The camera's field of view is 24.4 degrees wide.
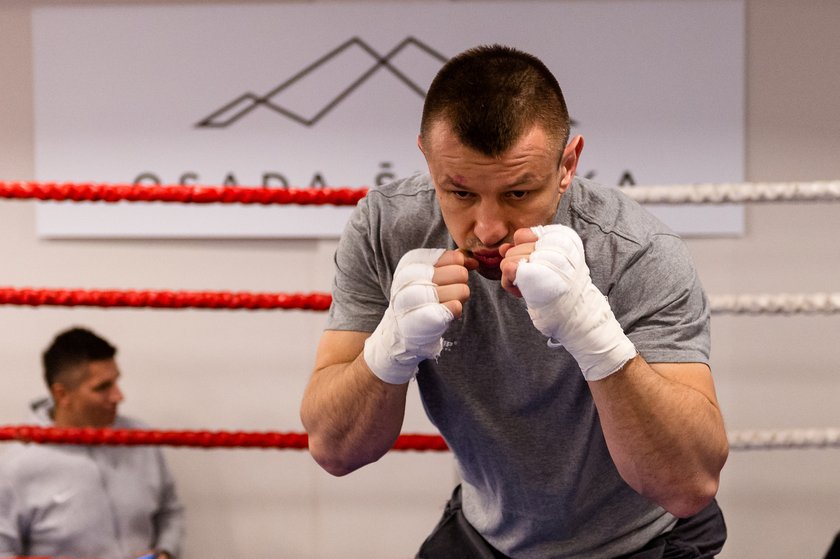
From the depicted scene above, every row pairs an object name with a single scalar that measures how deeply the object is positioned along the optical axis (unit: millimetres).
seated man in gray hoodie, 3956
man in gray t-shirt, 2623
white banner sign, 3987
